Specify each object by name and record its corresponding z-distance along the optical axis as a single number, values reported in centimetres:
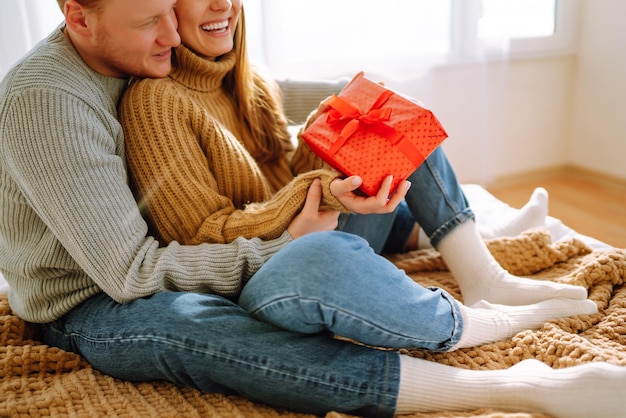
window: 195
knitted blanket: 93
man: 91
